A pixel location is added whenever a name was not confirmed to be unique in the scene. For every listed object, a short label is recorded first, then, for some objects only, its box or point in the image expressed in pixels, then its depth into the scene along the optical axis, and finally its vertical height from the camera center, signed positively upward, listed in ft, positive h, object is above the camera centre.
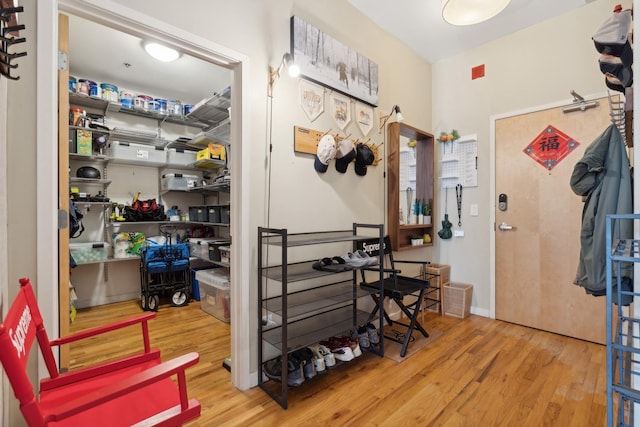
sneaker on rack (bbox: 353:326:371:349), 7.56 -3.18
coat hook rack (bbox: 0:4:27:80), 2.59 +1.68
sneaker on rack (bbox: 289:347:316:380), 6.30 -3.19
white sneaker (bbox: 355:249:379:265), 7.48 -1.15
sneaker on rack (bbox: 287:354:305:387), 6.05 -3.28
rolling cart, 11.46 -2.44
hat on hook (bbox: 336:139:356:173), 7.85 +1.58
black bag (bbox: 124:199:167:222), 12.19 +0.11
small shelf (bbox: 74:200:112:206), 10.96 +0.41
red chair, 2.48 -1.92
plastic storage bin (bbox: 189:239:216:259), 11.42 -1.38
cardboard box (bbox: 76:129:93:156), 10.69 +2.61
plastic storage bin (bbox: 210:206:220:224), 11.63 -0.02
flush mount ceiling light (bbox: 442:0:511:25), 6.52 +4.62
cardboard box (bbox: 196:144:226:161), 12.16 +2.52
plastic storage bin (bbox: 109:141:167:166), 11.63 +2.48
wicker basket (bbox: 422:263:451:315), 10.98 -2.65
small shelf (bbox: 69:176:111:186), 11.10 +1.29
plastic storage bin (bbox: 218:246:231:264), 9.94 -1.36
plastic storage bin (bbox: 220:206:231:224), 10.79 -0.02
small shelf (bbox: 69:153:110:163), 10.95 +2.15
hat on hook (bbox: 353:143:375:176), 8.55 +1.61
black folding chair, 8.04 -2.12
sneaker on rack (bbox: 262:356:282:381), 6.14 -3.32
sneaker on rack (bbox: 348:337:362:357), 7.14 -3.24
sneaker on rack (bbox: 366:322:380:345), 7.78 -3.21
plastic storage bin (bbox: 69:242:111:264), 10.91 -1.44
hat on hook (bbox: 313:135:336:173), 7.43 +1.59
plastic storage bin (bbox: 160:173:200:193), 12.92 +1.42
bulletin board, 10.94 +1.92
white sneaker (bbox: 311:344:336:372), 6.63 -3.20
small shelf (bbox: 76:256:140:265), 11.00 -1.80
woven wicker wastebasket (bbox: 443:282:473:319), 10.52 -3.14
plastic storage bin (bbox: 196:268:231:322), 10.36 -2.88
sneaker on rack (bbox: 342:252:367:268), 7.20 -1.17
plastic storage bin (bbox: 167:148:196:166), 13.12 +2.53
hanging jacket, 4.34 +0.26
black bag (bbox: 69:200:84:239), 6.61 -0.18
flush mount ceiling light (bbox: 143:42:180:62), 9.04 +5.05
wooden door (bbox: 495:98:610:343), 8.75 -0.63
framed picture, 7.23 +4.06
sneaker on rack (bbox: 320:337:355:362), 6.92 -3.23
